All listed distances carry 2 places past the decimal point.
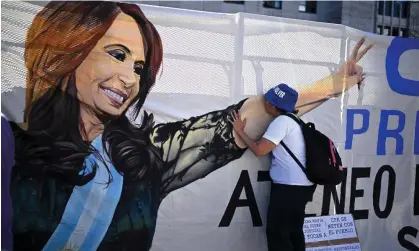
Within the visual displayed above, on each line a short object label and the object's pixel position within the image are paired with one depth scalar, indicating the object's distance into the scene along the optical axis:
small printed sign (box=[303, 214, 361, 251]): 4.44
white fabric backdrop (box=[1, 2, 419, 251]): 3.95
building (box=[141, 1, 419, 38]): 20.06
